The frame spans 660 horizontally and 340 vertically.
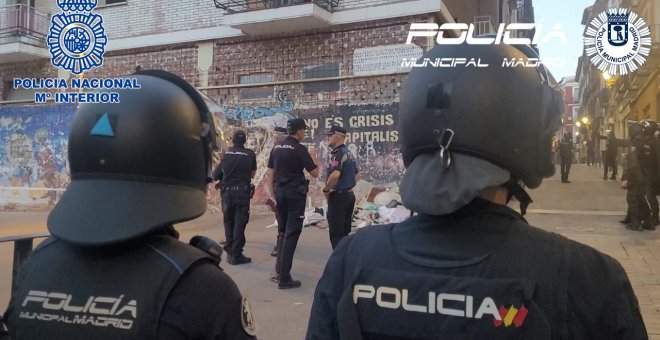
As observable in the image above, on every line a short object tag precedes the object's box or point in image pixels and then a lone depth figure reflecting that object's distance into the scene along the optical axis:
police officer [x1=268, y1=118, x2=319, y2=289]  5.30
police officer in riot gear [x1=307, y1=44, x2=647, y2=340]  1.02
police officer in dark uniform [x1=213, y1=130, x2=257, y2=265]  6.38
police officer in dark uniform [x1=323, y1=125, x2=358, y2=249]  5.77
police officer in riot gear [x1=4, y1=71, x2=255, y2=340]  1.13
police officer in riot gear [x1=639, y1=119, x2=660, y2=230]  8.15
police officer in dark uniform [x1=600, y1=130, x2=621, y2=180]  15.73
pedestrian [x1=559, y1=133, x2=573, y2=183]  15.05
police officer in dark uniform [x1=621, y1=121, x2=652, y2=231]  8.11
